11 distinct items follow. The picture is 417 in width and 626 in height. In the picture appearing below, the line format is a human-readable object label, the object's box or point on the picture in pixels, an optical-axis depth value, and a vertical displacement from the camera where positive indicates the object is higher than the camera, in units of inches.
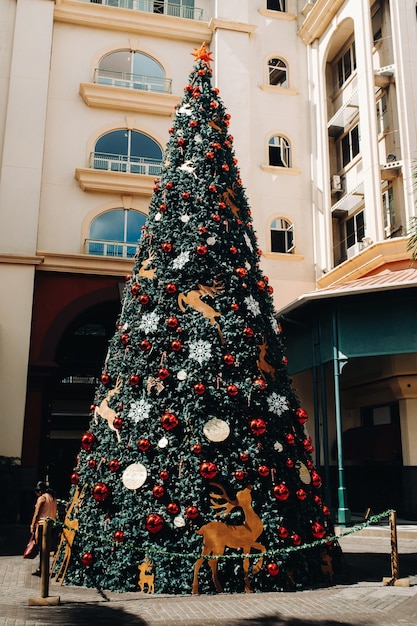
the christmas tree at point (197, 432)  280.8 +14.0
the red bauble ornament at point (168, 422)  292.7 +18.1
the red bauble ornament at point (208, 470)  280.7 -4.5
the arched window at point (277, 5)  896.3 +667.2
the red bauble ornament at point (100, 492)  291.3 -15.5
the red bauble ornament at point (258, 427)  296.2 +16.3
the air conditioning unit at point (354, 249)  767.7 +271.7
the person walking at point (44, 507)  361.7 -28.5
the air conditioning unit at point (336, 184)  826.2 +373.6
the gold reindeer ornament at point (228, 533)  276.8 -33.2
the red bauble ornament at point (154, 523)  276.4 -28.4
